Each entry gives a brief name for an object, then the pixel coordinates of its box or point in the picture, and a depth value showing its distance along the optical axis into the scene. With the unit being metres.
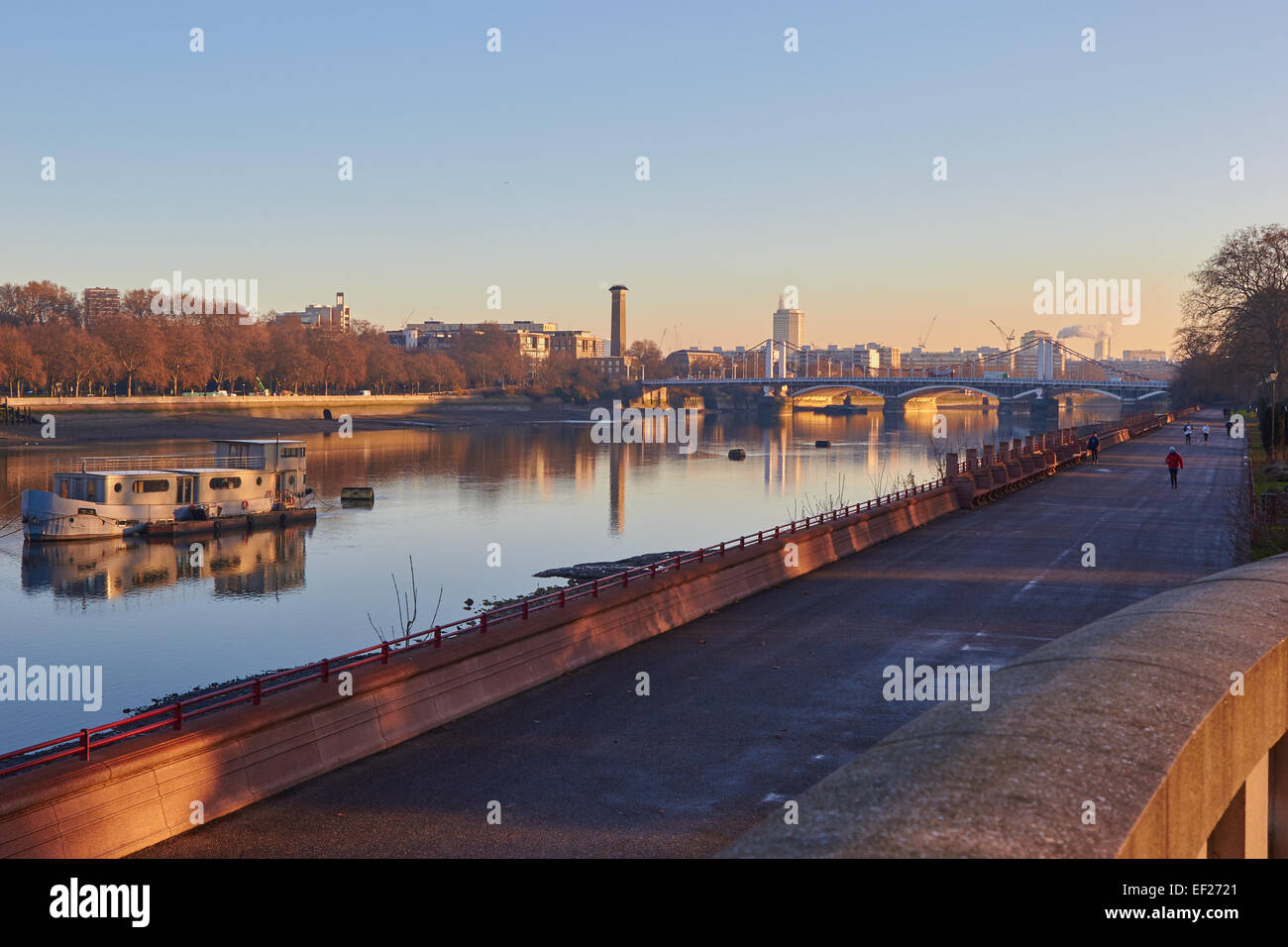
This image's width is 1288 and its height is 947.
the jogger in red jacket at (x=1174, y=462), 53.72
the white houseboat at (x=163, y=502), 54.91
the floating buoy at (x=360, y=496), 69.00
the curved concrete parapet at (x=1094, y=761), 6.44
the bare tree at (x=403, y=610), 34.66
